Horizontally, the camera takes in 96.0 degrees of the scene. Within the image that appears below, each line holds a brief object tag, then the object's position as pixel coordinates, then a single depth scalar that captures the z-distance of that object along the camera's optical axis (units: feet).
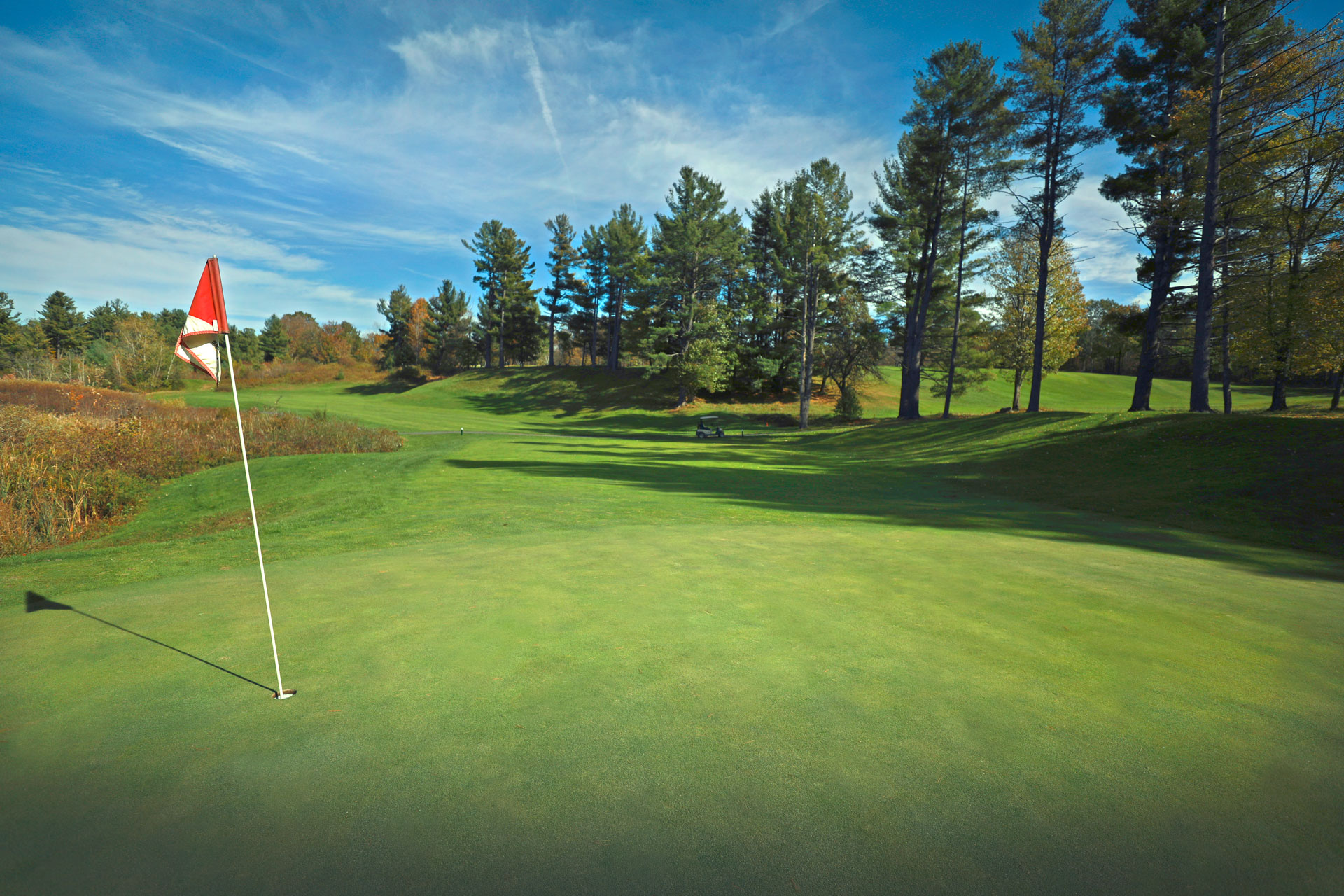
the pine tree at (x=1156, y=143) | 68.23
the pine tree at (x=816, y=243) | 106.73
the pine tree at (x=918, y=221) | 96.58
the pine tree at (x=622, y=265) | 168.76
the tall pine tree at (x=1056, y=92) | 74.54
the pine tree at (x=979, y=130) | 84.79
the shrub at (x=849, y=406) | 117.29
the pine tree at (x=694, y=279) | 147.84
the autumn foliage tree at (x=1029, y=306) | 112.68
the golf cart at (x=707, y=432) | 110.83
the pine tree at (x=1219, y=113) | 54.29
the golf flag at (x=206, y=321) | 12.71
